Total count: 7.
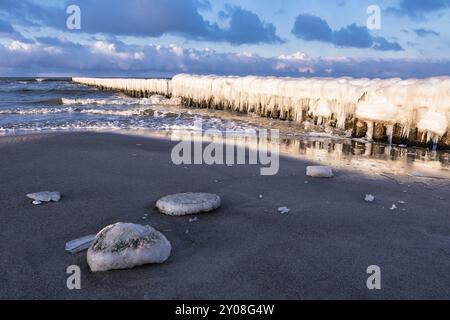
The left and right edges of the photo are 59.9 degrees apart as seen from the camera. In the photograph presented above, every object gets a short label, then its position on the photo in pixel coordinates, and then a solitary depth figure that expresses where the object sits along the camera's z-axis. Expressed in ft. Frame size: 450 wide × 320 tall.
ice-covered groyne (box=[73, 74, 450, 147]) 26.55
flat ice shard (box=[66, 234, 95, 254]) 9.21
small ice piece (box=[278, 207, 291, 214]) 12.47
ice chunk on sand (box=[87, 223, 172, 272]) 8.20
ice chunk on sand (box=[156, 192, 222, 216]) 11.49
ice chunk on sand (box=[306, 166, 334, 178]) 17.44
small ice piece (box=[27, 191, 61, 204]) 12.63
